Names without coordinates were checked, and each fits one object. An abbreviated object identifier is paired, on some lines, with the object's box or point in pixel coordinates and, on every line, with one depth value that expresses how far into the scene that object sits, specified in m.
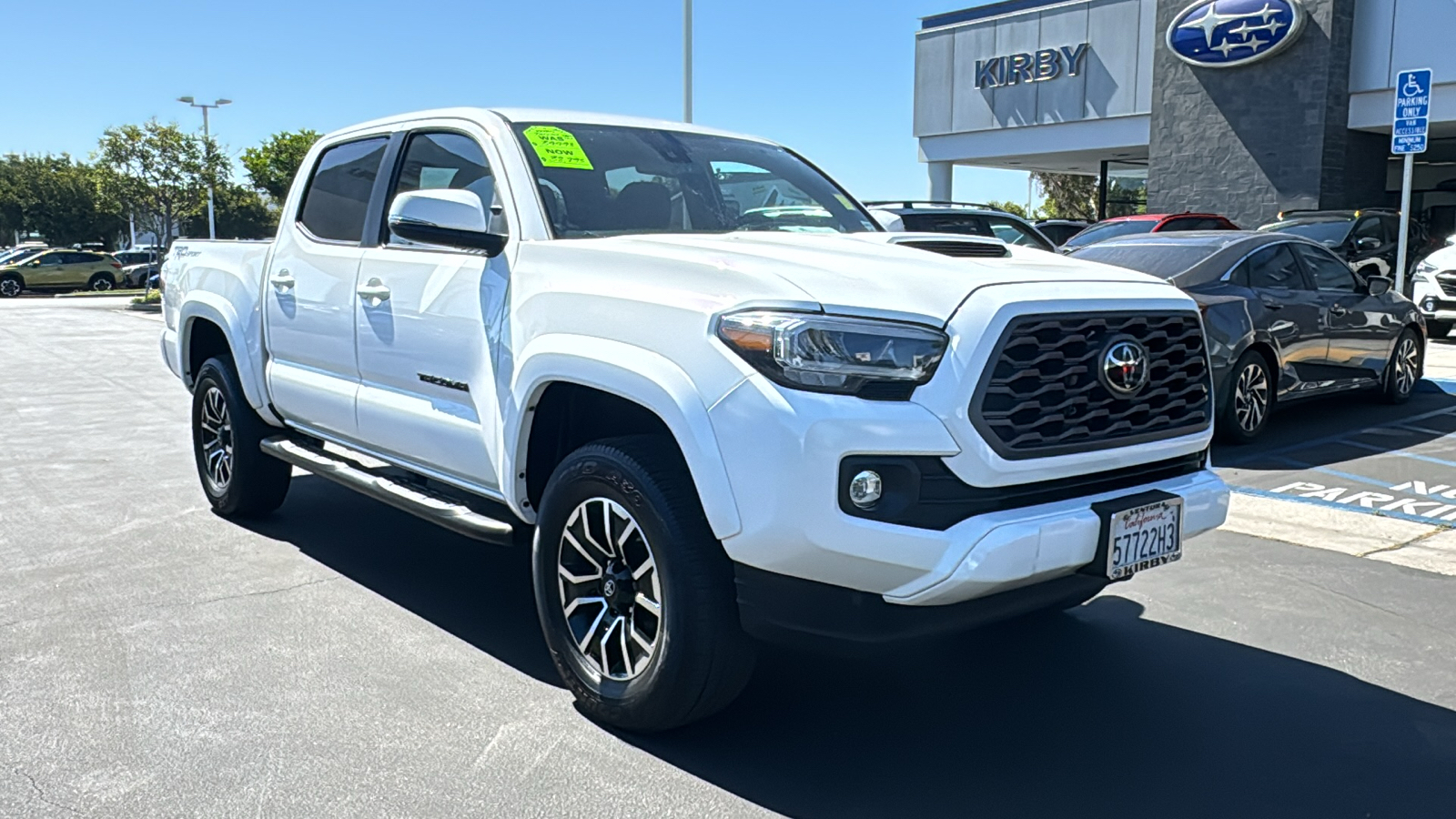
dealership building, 21.75
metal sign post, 12.58
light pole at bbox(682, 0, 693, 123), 16.02
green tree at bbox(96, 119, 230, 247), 34.00
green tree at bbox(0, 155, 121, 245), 63.44
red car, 13.16
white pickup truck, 3.08
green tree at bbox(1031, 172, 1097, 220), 46.16
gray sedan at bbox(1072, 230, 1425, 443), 7.86
